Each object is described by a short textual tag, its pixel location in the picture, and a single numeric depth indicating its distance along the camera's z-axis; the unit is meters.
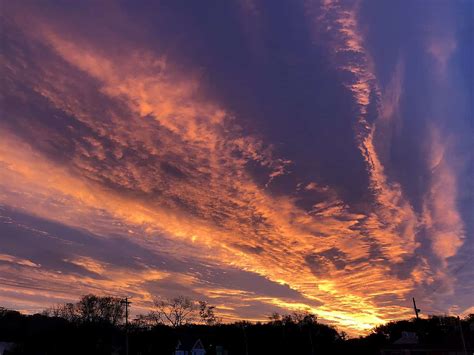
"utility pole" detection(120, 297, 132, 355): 70.44
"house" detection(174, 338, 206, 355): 98.71
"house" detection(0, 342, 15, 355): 80.94
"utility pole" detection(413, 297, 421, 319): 73.44
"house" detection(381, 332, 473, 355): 62.28
